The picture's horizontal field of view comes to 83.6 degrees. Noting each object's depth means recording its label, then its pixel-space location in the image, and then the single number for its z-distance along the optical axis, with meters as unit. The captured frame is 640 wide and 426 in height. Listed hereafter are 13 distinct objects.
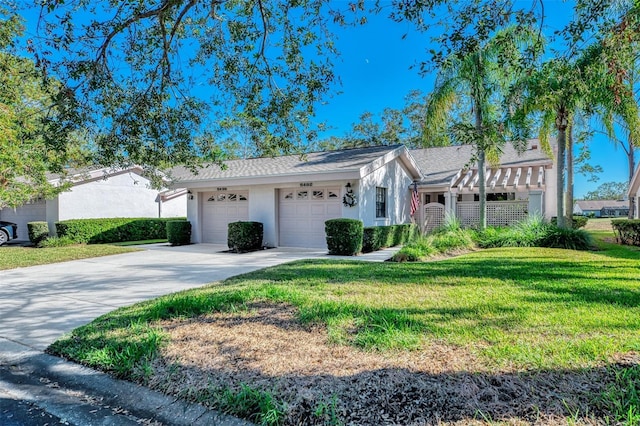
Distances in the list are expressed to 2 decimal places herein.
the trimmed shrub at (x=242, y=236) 13.32
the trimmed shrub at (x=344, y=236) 11.72
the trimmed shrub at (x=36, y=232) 16.92
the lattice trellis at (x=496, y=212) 15.46
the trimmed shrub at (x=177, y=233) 15.73
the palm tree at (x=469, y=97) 12.06
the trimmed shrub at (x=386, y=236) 12.63
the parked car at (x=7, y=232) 17.48
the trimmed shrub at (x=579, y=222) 20.01
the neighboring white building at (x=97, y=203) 17.72
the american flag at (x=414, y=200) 16.61
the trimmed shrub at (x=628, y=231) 13.13
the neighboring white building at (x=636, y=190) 19.71
